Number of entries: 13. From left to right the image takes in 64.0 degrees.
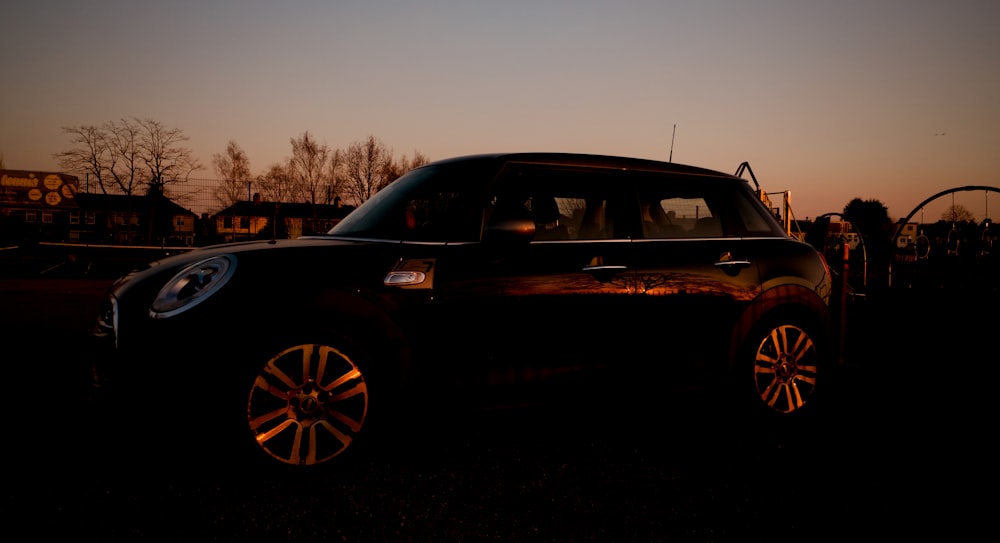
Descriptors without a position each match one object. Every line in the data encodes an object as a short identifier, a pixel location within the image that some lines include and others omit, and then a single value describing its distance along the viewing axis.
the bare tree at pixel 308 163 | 61.22
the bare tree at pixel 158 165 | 40.73
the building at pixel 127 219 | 24.41
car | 3.66
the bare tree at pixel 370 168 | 63.50
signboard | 31.61
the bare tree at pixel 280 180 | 43.80
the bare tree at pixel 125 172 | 41.09
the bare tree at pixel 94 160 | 41.28
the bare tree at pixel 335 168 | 61.13
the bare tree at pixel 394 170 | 63.20
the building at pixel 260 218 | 23.75
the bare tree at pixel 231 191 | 20.98
